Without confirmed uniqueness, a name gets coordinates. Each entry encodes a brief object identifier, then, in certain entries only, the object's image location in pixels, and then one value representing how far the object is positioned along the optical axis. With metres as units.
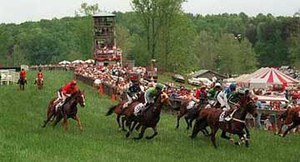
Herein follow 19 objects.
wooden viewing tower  87.69
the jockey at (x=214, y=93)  24.52
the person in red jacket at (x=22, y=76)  41.51
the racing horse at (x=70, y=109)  24.31
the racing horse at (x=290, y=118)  24.08
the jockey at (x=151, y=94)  22.51
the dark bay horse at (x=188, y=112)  26.01
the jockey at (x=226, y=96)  22.85
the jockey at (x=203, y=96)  25.87
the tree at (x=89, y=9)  115.85
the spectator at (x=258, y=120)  28.07
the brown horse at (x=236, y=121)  21.41
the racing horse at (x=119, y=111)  26.23
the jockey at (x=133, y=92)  25.98
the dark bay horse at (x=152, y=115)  22.23
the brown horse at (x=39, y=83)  43.17
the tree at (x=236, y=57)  136.00
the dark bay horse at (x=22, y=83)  41.78
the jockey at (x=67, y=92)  24.89
